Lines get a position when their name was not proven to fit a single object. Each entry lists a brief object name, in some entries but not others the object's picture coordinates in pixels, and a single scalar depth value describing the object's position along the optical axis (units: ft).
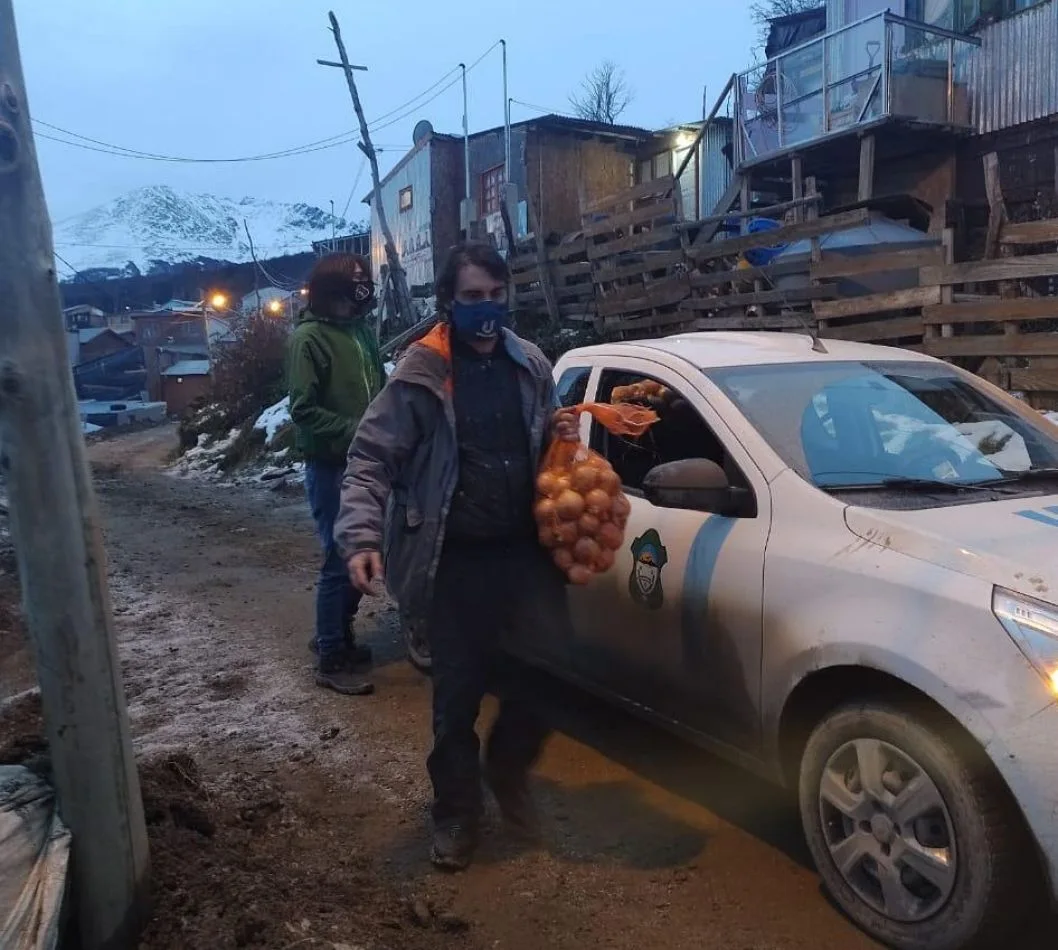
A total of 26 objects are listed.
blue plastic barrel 42.37
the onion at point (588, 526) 10.60
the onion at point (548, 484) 10.63
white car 7.86
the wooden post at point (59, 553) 7.30
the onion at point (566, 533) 10.55
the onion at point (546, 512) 10.59
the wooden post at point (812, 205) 40.34
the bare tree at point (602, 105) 183.11
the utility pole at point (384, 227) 76.93
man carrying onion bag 10.41
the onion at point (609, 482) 10.76
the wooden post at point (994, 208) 28.30
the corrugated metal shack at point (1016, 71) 43.91
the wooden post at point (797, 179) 52.85
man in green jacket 15.87
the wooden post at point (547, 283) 56.85
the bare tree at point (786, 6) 110.52
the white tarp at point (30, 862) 6.87
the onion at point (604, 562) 10.75
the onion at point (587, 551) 10.62
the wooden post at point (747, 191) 58.23
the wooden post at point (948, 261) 29.91
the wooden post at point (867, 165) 48.70
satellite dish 92.56
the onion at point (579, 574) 10.68
